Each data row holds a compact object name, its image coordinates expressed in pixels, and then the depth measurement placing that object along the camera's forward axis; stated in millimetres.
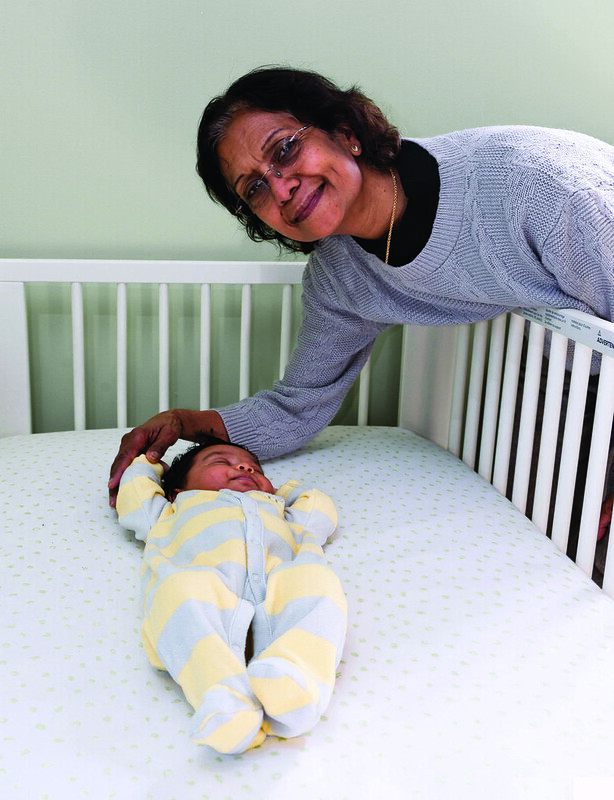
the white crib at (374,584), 694
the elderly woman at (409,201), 1020
